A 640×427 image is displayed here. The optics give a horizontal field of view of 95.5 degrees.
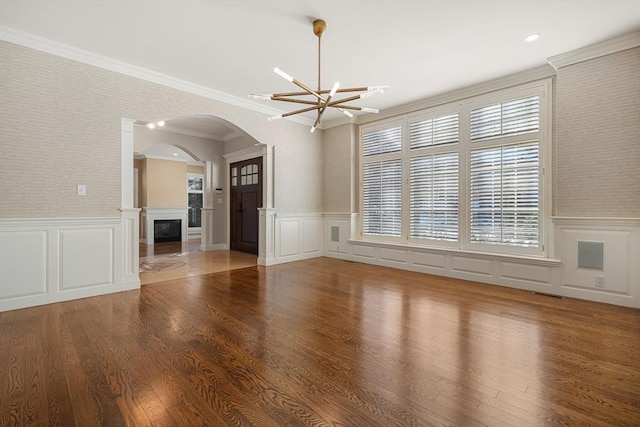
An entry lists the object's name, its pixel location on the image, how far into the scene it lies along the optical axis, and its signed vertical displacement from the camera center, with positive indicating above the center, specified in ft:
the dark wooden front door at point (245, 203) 23.44 +0.80
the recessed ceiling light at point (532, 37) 10.66 +6.48
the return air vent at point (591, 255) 11.57 -1.74
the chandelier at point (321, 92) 8.90 +3.77
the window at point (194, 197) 35.70 +1.91
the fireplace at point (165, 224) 29.58 -1.22
